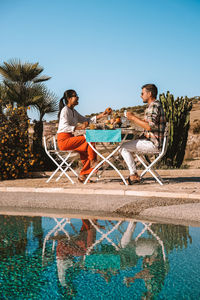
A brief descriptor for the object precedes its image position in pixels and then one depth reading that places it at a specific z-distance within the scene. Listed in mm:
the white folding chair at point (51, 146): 9966
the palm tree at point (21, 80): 12117
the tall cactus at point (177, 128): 9953
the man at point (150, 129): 5395
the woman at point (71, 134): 6027
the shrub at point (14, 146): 8000
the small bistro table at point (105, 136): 5559
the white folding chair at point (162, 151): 5425
